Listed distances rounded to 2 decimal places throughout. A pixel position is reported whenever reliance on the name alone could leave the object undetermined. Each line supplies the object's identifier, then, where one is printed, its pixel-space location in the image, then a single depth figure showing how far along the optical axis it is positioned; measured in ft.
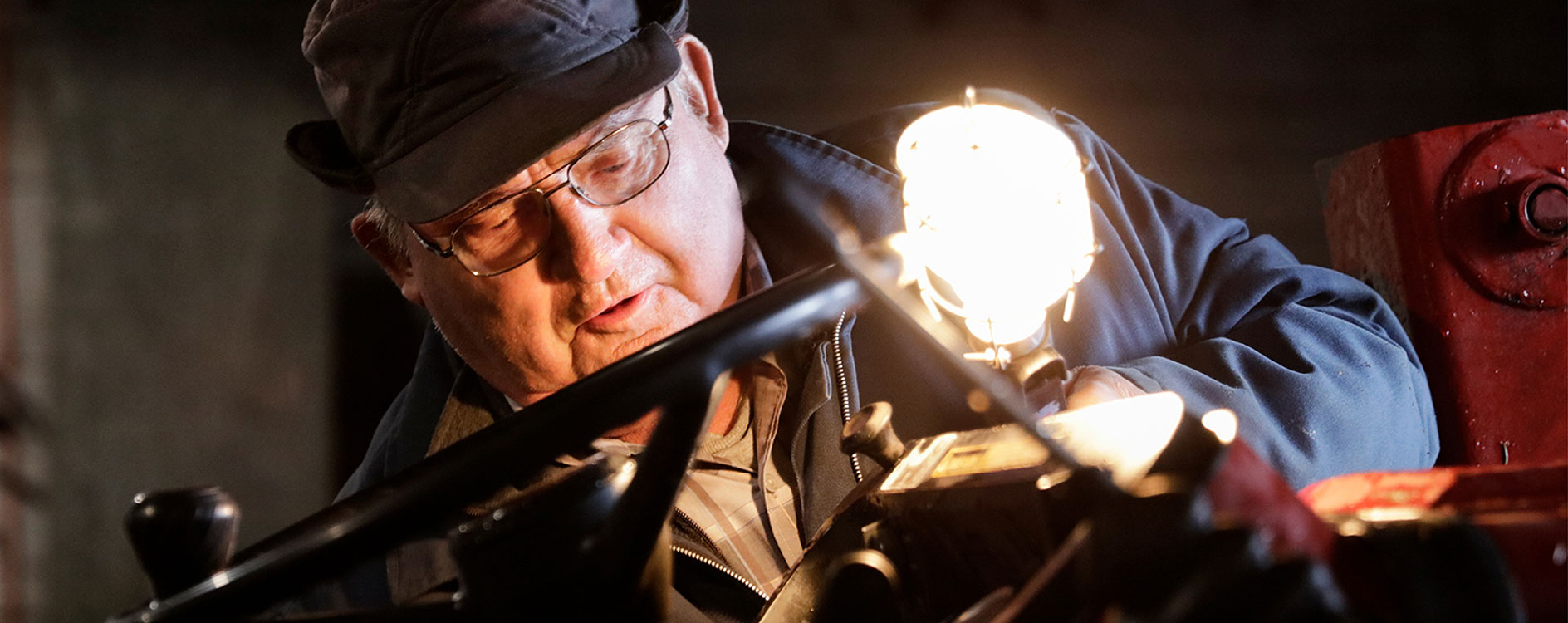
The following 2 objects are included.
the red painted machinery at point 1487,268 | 4.49
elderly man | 4.61
